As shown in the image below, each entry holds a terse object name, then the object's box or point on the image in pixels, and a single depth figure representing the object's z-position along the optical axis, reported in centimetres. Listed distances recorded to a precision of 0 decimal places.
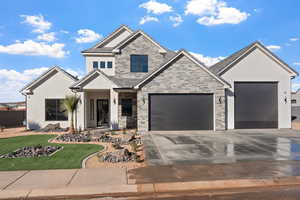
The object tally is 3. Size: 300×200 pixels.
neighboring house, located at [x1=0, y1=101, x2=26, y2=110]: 4108
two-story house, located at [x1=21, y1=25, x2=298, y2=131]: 1535
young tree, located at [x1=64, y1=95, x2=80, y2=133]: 1457
